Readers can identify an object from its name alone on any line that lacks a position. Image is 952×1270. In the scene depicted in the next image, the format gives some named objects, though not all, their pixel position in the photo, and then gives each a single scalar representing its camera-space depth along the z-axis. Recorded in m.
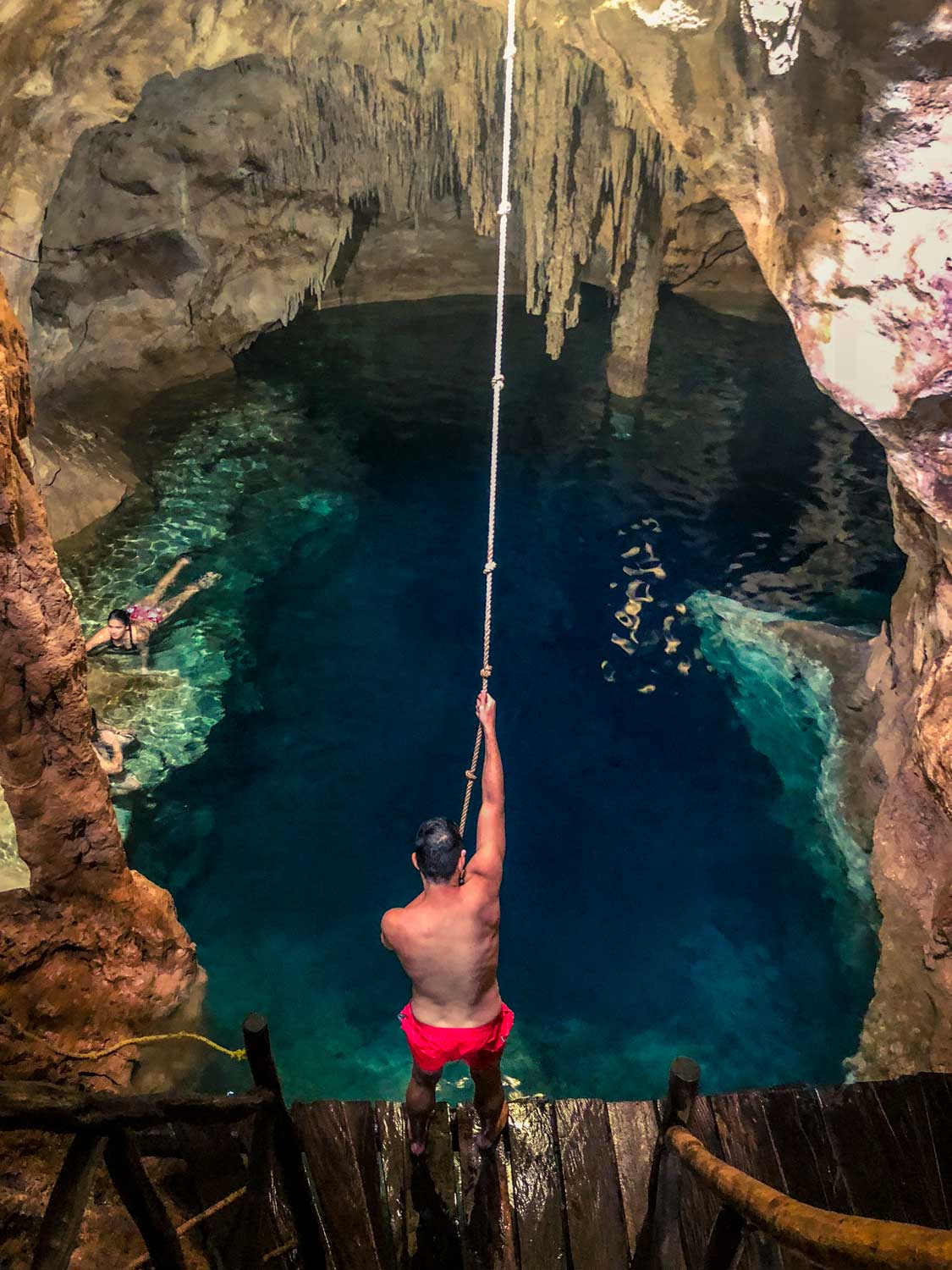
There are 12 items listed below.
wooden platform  3.08
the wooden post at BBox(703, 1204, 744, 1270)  1.91
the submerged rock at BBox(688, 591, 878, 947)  5.98
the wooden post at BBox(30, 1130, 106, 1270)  1.56
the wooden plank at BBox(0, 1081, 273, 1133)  1.75
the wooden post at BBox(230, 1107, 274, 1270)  2.20
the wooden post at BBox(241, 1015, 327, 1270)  2.42
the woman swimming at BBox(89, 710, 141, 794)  6.36
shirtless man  2.98
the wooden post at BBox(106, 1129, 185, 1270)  1.89
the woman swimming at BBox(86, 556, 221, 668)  7.24
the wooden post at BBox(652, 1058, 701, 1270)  2.45
